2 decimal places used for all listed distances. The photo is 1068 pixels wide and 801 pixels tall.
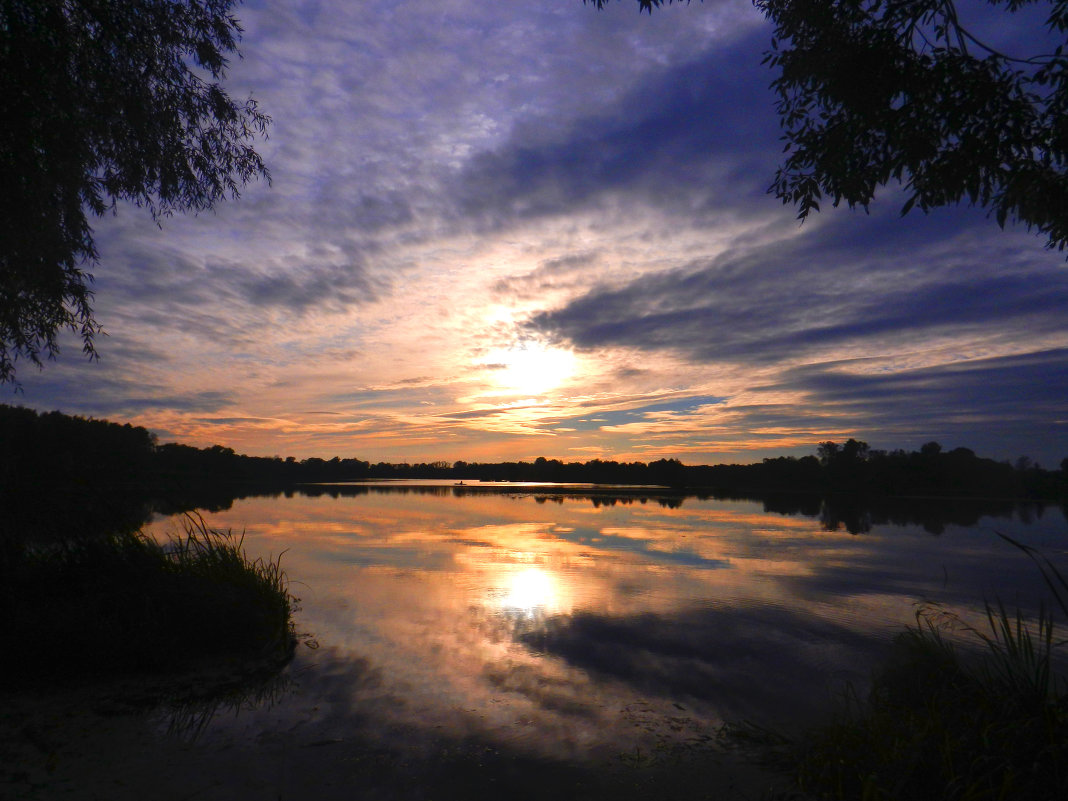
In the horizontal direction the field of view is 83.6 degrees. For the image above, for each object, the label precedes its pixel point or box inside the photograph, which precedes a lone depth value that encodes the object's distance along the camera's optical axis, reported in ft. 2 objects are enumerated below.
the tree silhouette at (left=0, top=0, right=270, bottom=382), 19.12
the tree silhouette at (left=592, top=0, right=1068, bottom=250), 18.44
